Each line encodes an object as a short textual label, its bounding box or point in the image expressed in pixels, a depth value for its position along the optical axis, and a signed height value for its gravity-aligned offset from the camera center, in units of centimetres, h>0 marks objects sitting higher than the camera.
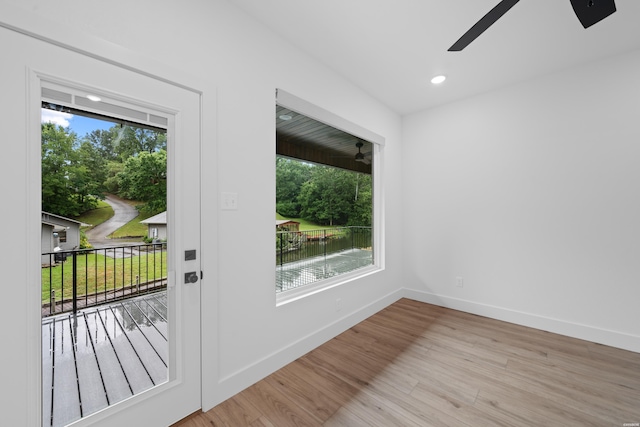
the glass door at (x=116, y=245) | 121 -15
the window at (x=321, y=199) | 239 +18
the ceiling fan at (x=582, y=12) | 122 +99
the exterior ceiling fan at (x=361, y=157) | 343 +77
